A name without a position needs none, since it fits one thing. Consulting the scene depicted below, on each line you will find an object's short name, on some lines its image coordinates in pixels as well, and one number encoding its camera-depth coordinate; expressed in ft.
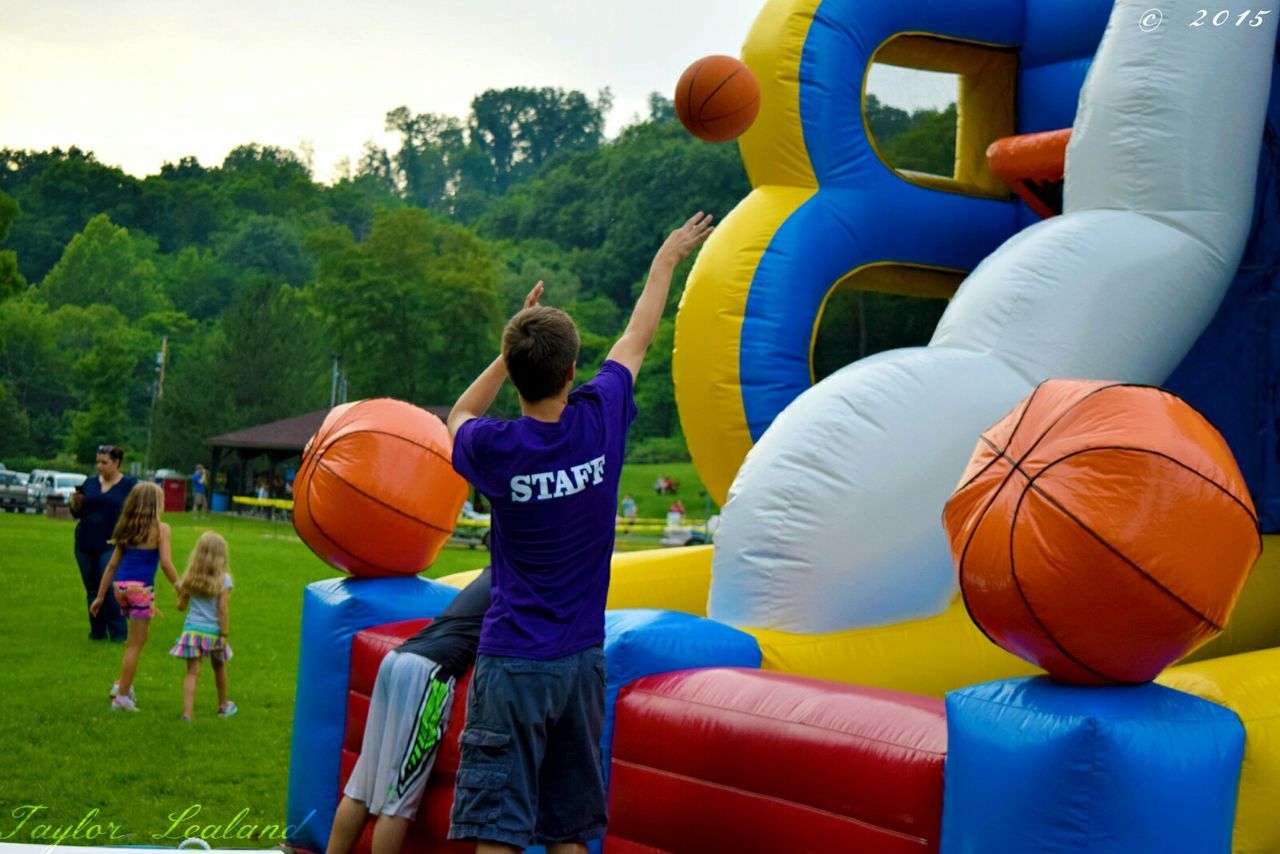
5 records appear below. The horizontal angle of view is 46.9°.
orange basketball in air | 15.83
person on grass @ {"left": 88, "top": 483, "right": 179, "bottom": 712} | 22.34
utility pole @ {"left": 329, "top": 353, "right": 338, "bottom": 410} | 123.52
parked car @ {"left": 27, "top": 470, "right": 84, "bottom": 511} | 88.22
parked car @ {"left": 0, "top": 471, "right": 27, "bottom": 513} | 86.53
